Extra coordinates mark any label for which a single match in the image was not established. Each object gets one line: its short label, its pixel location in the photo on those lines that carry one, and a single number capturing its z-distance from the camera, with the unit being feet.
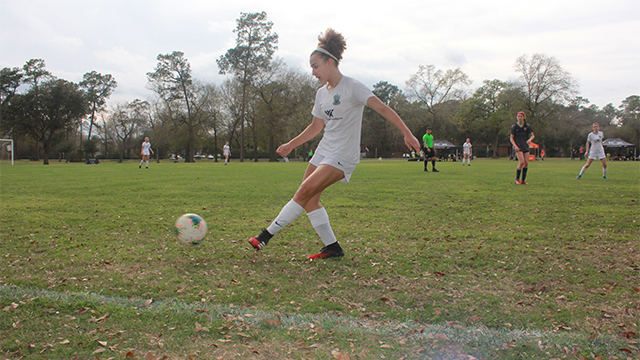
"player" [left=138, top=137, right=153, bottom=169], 92.68
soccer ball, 15.33
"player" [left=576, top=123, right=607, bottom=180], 50.90
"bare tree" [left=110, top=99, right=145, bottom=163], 229.66
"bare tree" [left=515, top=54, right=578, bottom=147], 178.40
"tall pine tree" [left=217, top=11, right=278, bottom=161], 177.47
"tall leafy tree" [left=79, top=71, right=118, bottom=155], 215.31
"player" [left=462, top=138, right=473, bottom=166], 102.40
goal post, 132.01
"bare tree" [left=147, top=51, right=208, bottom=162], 181.68
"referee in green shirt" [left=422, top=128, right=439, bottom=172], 67.87
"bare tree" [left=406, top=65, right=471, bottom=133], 217.36
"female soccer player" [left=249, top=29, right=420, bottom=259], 13.75
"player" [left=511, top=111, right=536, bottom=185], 43.06
